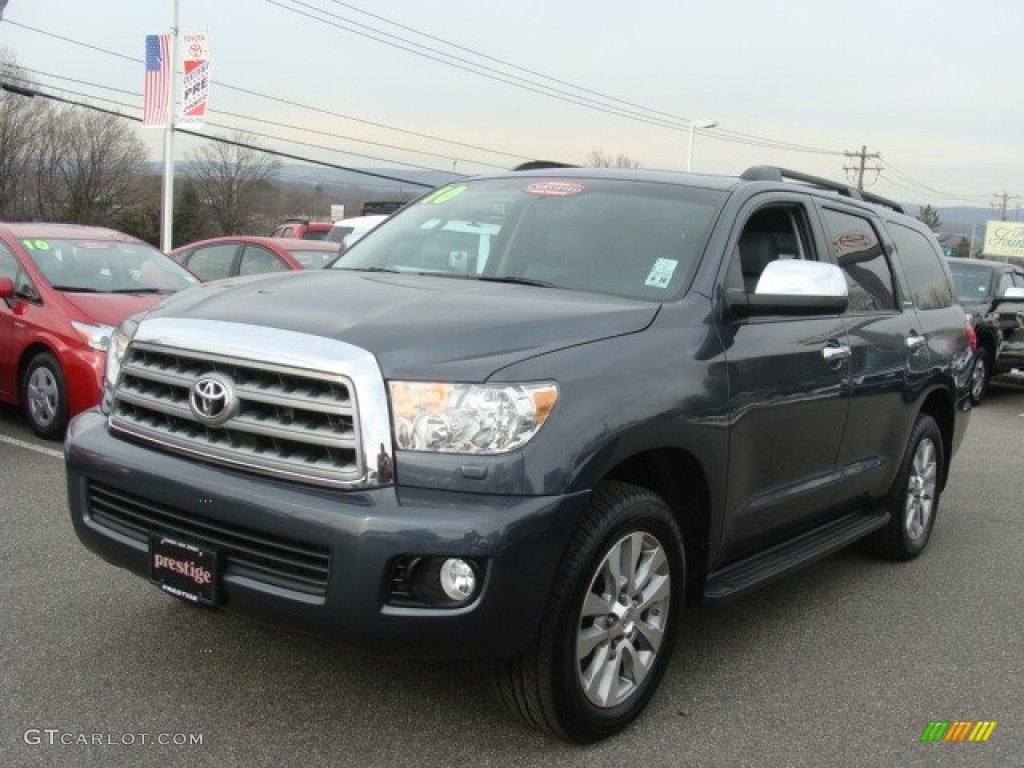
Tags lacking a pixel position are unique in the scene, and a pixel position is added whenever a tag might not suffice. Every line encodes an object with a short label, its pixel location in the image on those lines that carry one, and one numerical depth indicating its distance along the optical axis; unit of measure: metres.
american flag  19.66
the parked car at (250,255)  10.84
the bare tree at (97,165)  74.75
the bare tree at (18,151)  70.25
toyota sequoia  2.79
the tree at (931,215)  101.76
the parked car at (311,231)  18.47
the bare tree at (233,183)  84.31
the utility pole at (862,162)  78.38
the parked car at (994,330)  12.70
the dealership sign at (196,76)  18.36
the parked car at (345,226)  15.13
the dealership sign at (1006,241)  63.03
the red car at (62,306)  7.08
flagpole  19.64
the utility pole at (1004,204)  111.90
